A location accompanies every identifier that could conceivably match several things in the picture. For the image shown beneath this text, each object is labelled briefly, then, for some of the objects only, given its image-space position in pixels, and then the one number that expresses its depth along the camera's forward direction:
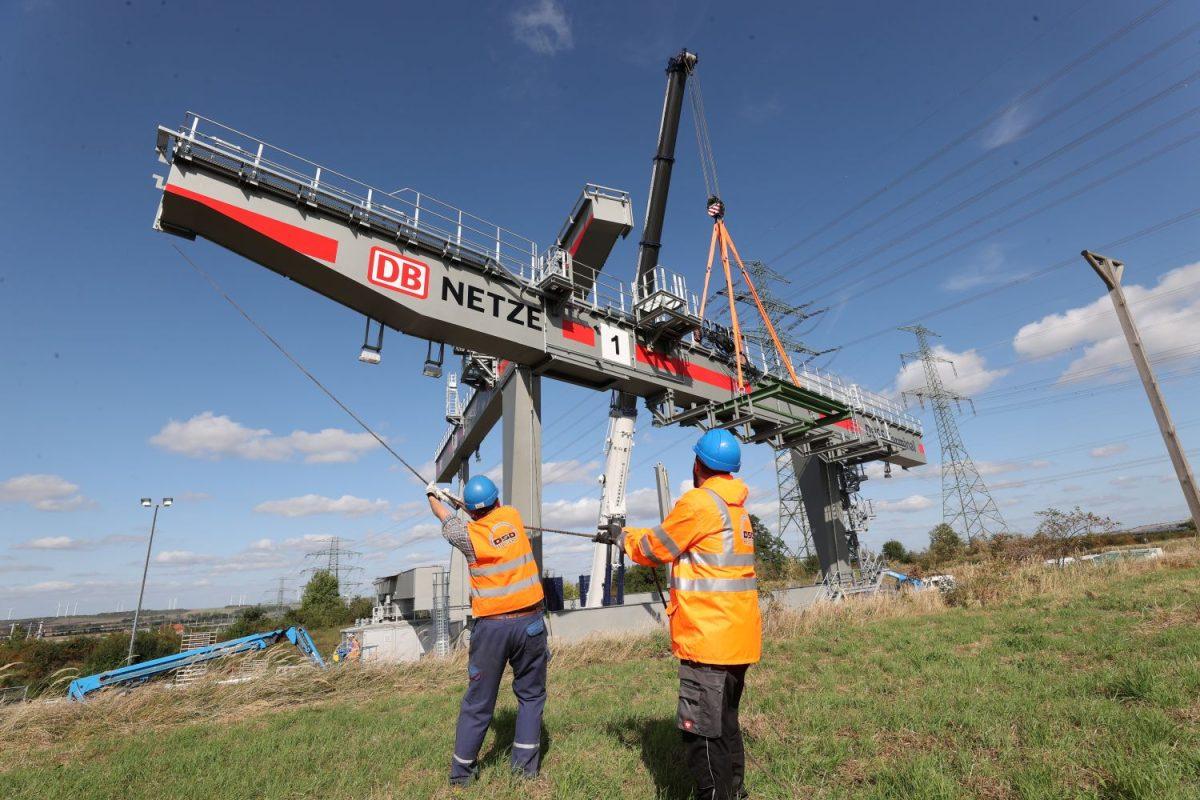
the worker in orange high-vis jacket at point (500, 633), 3.83
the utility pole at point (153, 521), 27.90
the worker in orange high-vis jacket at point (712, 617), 2.99
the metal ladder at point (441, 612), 14.35
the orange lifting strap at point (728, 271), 17.03
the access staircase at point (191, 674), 7.00
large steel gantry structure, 9.38
